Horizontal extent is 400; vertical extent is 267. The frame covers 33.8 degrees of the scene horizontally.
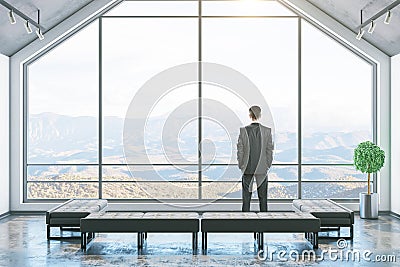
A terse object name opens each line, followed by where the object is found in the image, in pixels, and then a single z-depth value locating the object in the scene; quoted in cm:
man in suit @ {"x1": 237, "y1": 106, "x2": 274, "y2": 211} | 902
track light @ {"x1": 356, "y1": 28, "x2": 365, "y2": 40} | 1034
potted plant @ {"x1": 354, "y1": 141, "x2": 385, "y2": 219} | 1090
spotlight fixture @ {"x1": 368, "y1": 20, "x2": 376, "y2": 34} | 962
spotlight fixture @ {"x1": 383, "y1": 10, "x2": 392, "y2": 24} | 897
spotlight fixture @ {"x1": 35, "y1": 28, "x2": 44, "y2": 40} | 1052
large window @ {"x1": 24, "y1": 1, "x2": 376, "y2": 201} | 1603
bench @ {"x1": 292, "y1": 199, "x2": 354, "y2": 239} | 855
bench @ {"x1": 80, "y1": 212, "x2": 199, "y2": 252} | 790
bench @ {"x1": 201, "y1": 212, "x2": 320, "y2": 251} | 788
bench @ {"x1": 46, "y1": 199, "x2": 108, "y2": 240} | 860
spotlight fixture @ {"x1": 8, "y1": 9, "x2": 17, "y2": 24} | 898
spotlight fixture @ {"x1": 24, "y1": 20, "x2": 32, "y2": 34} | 975
